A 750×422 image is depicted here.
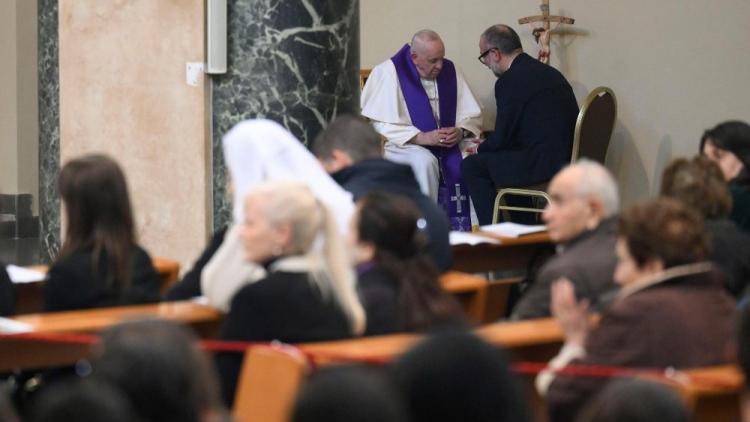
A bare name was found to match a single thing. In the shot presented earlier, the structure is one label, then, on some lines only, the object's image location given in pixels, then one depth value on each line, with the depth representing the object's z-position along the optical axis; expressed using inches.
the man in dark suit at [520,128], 584.1
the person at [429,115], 612.3
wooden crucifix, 617.4
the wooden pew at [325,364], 213.5
